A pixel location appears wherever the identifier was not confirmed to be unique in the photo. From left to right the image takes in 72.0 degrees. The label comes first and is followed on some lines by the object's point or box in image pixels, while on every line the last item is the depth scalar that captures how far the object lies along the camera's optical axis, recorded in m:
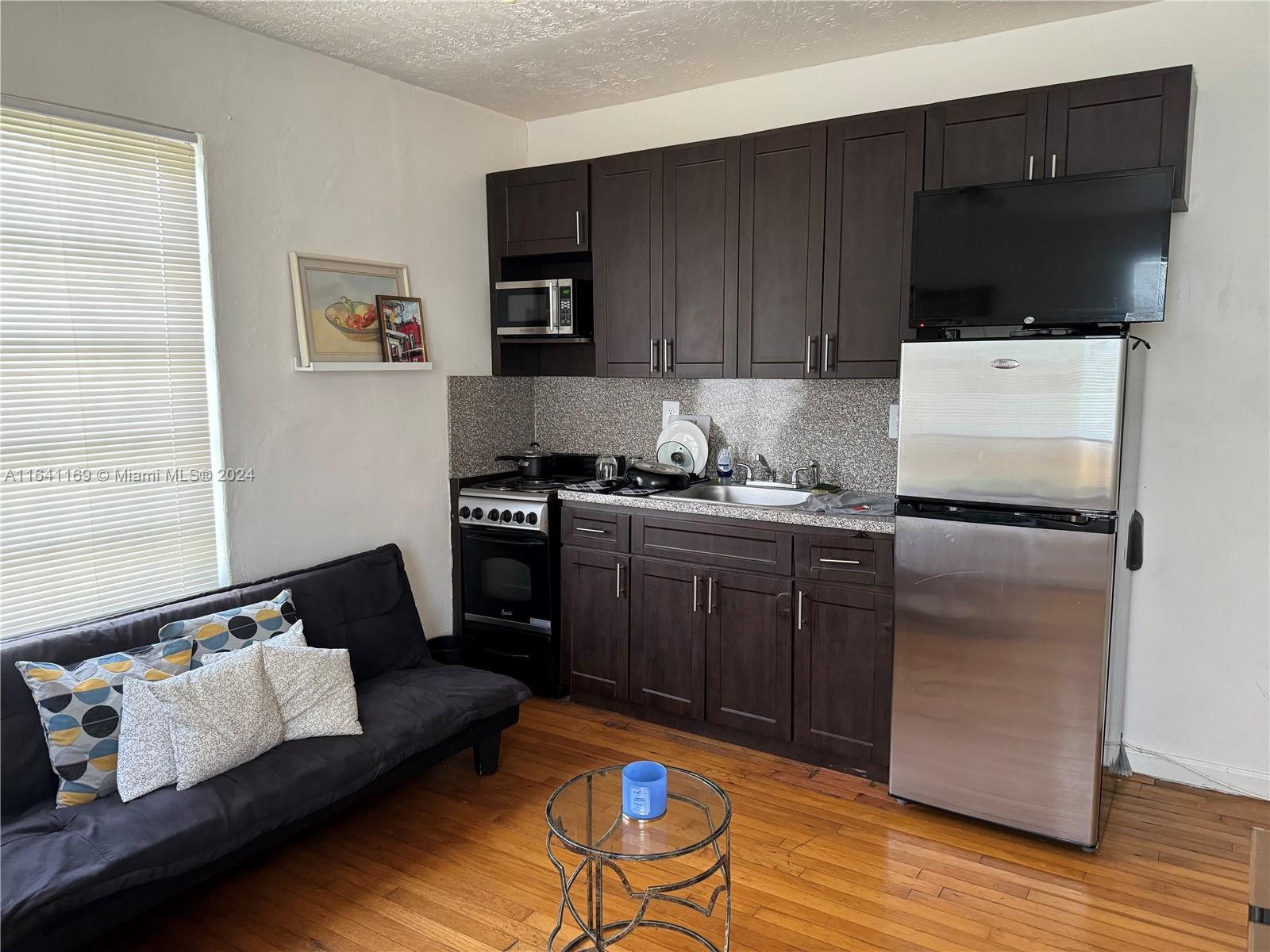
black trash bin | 4.02
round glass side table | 2.08
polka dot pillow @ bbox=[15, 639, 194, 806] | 2.42
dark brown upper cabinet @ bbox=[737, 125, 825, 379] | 3.47
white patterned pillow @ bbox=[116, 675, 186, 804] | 2.42
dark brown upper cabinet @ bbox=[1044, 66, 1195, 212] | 2.82
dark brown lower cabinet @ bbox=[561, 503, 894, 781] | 3.27
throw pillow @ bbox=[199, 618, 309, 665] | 2.98
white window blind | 2.69
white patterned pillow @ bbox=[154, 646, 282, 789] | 2.47
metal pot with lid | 4.30
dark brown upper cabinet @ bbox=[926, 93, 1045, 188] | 3.02
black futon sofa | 2.09
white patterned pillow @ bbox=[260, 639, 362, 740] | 2.78
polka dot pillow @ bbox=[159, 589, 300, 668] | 2.82
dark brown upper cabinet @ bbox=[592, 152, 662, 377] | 3.89
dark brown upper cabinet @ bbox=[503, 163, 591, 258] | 4.09
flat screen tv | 2.63
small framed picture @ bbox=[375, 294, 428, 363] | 3.83
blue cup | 2.21
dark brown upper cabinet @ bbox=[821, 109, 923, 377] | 3.26
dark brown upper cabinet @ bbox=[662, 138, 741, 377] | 3.69
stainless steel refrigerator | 2.71
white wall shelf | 3.52
